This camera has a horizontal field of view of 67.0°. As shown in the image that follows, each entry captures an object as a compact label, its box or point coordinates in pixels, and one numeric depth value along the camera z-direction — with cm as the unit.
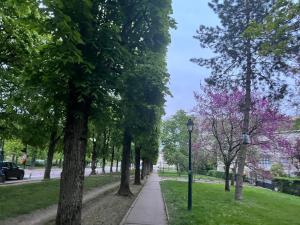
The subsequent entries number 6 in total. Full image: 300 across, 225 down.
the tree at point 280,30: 459
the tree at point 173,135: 4320
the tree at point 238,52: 1336
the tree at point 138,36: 563
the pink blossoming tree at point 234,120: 1738
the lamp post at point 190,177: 944
